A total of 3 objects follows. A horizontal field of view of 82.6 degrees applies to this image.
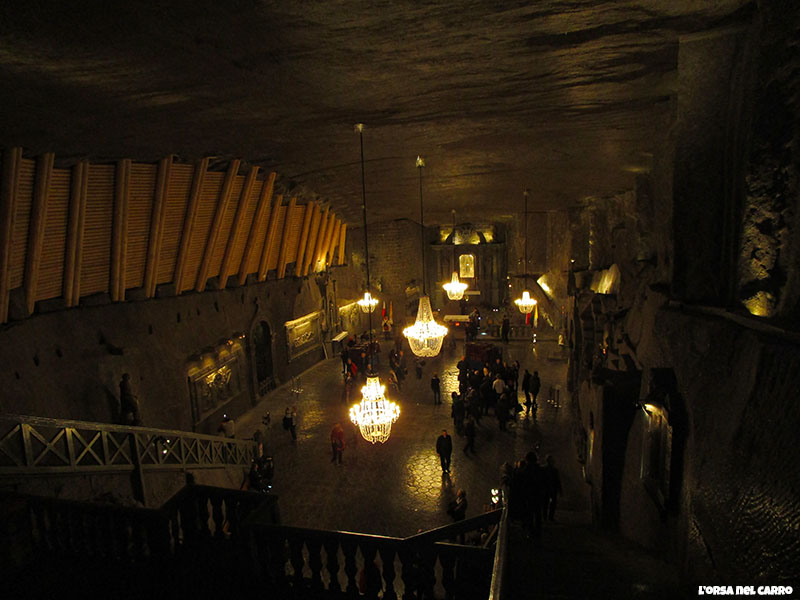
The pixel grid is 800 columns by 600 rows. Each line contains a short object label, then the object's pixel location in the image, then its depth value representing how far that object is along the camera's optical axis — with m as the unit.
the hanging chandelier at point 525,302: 14.85
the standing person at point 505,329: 17.08
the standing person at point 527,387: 10.81
